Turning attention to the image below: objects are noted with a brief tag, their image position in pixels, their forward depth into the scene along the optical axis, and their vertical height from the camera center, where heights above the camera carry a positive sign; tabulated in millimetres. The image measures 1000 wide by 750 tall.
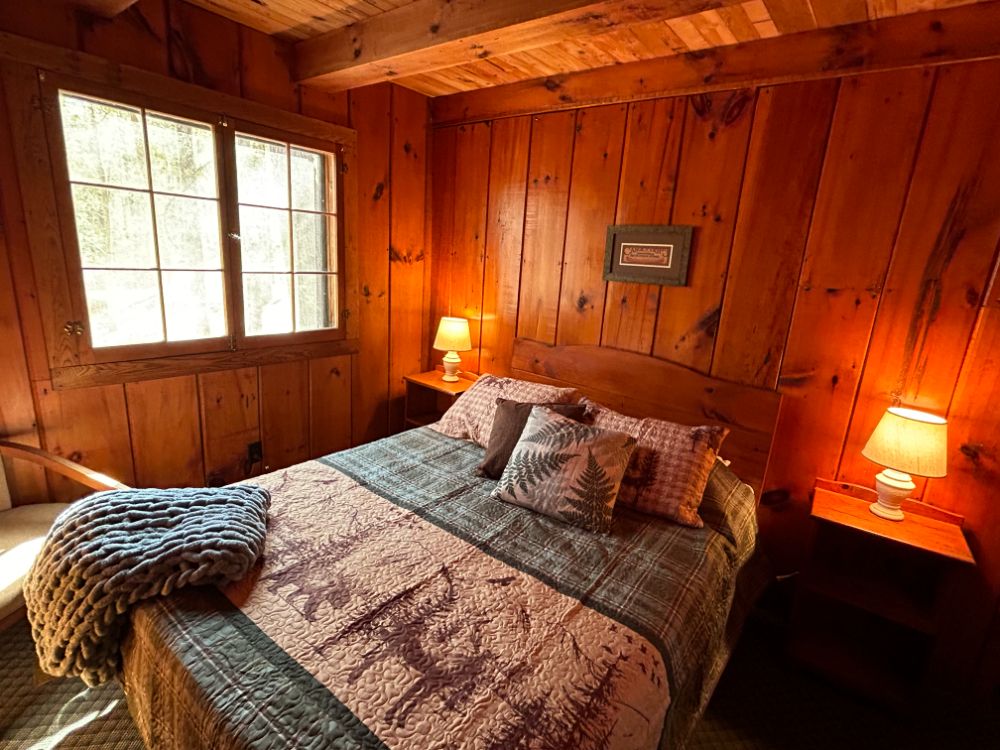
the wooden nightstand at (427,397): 2979 -884
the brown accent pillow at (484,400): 2281 -651
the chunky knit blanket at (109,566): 1163 -787
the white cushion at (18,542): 1441 -1008
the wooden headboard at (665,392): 2018 -510
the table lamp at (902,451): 1570 -506
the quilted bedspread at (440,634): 951 -862
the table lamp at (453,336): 2885 -414
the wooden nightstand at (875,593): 1644 -1079
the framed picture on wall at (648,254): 2162 +118
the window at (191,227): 1886 +98
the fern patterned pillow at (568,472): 1663 -700
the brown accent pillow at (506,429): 1988 -663
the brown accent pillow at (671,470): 1731 -690
